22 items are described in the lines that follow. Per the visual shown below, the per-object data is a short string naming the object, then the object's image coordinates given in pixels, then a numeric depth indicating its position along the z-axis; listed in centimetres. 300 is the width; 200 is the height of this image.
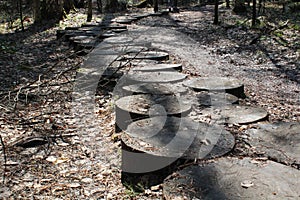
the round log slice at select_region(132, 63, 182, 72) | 556
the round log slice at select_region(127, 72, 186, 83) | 486
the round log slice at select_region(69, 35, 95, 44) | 920
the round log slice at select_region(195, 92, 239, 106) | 408
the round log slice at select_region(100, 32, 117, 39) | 913
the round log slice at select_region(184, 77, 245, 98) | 457
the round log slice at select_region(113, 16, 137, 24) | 1268
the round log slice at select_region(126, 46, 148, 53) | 718
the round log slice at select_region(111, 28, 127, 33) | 1036
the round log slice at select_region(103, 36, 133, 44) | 834
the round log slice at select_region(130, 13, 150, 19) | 1410
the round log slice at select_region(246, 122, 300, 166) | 291
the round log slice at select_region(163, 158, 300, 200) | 235
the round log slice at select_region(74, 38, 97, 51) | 825
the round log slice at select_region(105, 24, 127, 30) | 1101
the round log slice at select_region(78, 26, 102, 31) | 1080
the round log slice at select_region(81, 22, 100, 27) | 1182
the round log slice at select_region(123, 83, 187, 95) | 433
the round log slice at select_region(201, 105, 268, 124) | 364
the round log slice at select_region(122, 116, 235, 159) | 292
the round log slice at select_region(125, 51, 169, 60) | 657
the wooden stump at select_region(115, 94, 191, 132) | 367
